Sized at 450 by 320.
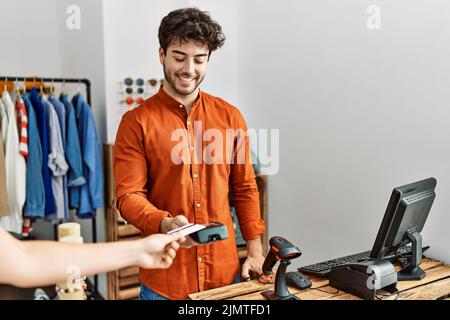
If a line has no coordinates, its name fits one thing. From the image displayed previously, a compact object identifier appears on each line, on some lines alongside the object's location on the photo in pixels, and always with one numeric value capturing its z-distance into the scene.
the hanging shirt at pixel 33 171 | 2.20
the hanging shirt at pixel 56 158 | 2.23
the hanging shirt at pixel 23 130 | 2.16
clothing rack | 2.28
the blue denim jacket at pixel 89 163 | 2.30
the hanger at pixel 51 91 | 2.48
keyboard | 1.33
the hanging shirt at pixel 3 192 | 2.10
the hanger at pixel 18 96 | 2.22
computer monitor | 1.21
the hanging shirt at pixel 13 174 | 2.15
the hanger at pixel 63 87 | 2.77
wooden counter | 1.17
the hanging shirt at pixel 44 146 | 2.24
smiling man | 1.26
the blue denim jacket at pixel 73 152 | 2.28
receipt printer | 1.13
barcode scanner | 1.08
